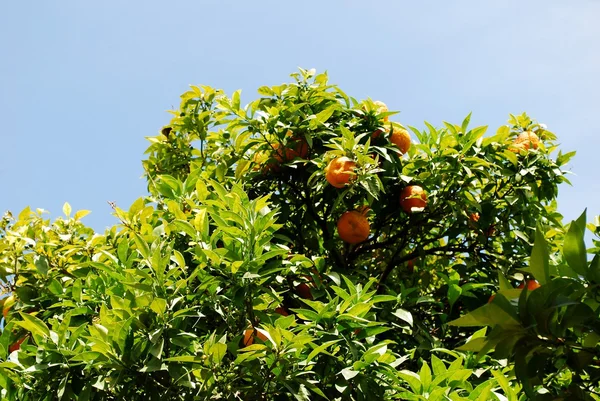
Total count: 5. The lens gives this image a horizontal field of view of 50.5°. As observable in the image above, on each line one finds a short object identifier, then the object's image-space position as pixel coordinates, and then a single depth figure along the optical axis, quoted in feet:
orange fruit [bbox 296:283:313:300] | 9.87
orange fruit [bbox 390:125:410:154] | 10.99
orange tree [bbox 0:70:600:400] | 7.11
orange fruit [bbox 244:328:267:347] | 7.88
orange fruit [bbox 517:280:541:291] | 10.82
